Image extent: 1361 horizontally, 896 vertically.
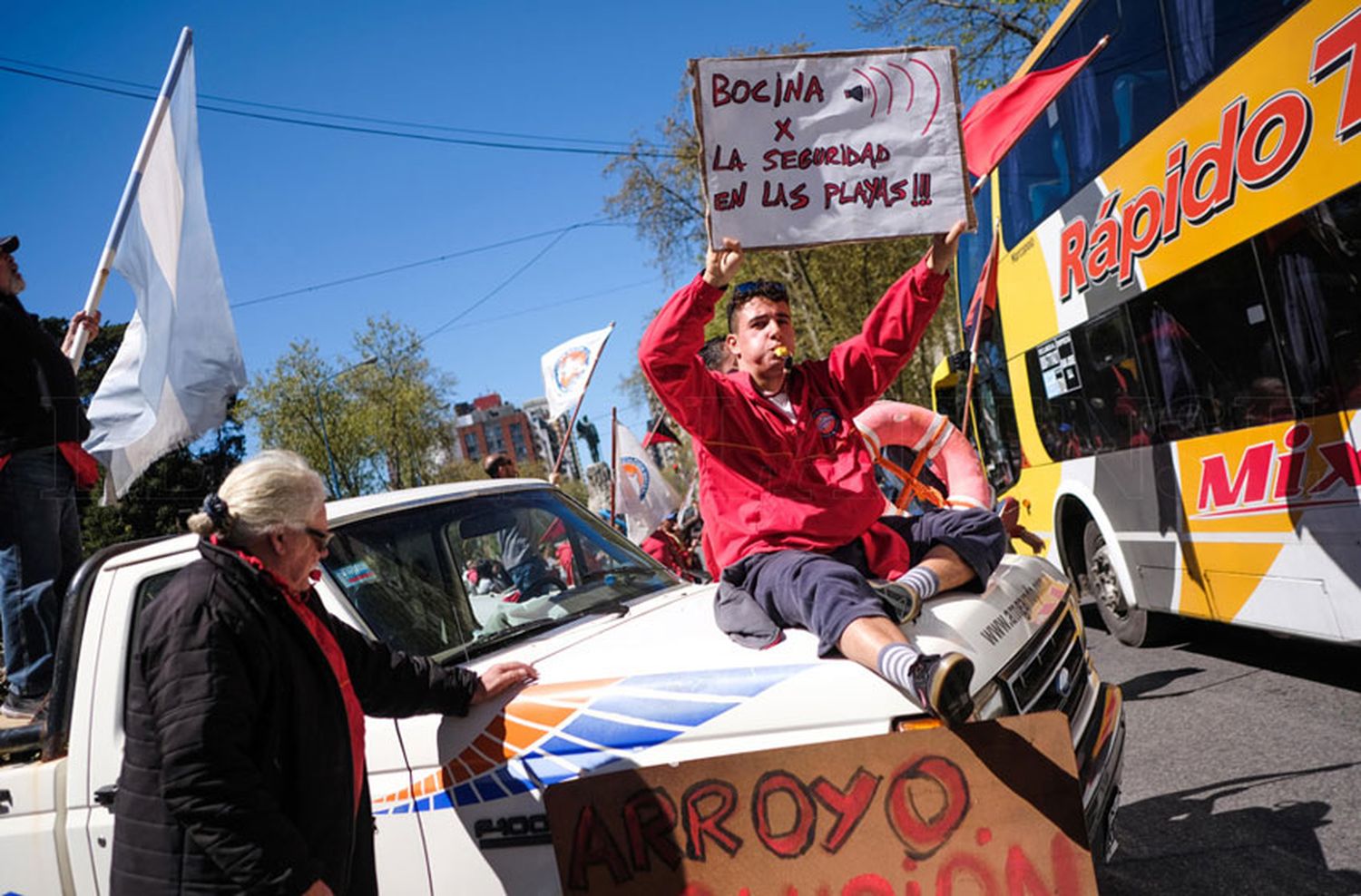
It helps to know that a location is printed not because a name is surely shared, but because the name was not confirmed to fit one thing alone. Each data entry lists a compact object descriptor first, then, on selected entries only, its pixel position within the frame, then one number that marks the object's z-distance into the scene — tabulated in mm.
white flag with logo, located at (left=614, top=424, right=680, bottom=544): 10480
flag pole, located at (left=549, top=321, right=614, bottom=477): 10234
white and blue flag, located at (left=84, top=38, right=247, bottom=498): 4027
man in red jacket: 2846
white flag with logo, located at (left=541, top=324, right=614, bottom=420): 11031
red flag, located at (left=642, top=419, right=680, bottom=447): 12323
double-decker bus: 4719
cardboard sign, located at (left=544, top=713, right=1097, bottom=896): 2217
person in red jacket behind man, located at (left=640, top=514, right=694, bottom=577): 7523
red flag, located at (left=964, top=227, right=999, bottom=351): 7898
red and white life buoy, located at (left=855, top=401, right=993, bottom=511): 4883
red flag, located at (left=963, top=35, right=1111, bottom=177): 6680
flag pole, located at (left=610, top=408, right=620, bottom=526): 10320
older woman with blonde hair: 2074
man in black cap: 3725
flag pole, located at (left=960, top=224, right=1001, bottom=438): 7781
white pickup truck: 2400
